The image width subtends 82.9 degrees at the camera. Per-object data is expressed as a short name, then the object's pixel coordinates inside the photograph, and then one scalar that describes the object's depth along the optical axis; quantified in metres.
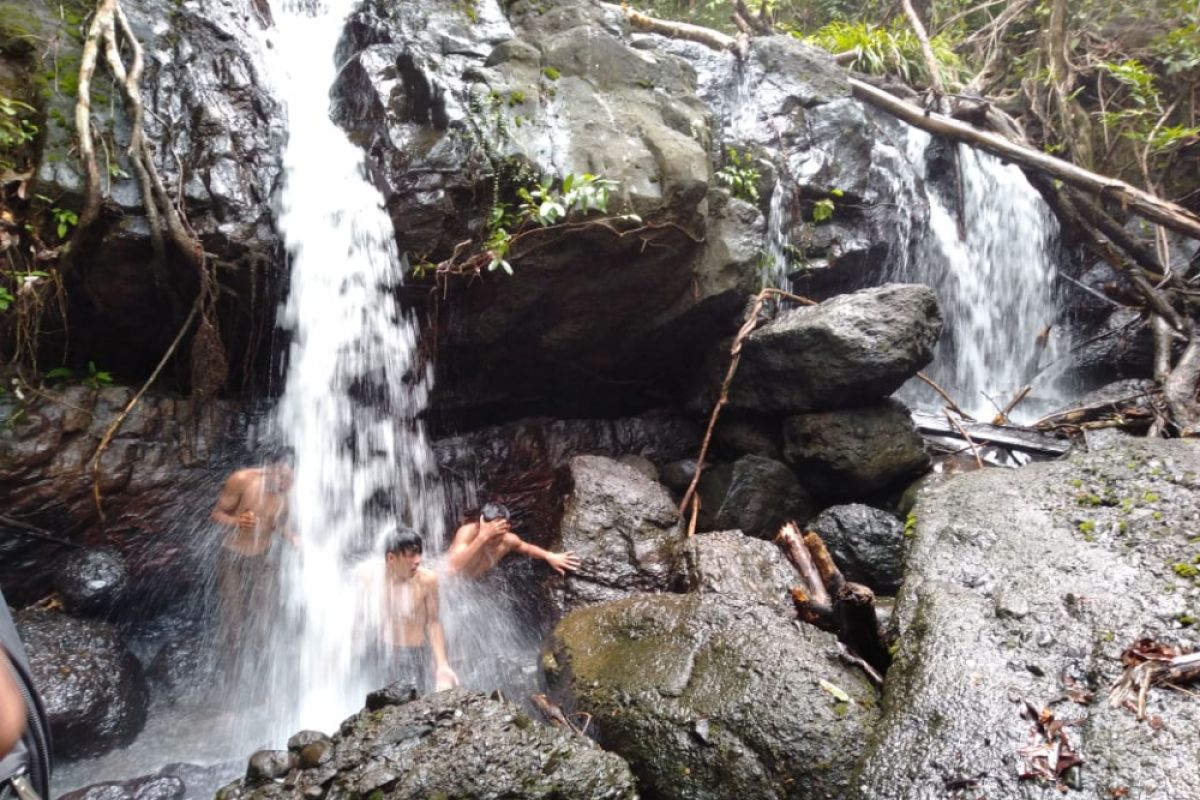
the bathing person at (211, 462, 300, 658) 5.29
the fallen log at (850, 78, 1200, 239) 6.53
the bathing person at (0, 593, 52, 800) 1.31
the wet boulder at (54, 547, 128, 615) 4.78
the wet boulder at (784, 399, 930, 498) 6.02
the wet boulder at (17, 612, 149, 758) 4.20
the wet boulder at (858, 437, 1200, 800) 2.39
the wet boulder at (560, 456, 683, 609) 5.05
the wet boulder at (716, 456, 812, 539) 6.07
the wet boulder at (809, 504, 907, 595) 5.07
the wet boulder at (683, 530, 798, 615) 4.28
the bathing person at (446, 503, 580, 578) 5.60
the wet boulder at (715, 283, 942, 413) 5.81
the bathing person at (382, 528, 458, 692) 4.84
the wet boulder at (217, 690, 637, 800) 2.79
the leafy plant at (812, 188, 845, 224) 7.56
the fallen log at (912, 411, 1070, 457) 6.27
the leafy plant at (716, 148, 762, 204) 7.00
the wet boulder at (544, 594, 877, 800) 2.94
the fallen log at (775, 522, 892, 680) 3.59
